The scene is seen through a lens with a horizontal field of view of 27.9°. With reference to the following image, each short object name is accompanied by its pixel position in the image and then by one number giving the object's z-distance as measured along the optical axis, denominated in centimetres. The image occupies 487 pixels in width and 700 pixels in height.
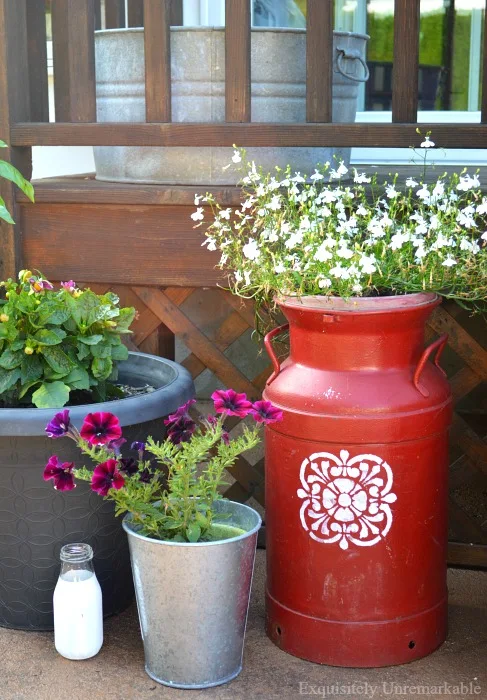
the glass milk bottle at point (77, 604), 233
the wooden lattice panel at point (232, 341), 284
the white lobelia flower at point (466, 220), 230
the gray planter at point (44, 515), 237
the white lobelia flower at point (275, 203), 239
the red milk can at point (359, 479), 225
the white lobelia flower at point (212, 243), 256
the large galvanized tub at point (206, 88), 296
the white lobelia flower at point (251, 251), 230
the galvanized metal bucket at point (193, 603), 218
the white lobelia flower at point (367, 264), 211
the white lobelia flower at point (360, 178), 242
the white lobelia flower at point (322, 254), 214
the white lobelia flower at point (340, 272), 212
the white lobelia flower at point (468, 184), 231
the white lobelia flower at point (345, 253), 213
